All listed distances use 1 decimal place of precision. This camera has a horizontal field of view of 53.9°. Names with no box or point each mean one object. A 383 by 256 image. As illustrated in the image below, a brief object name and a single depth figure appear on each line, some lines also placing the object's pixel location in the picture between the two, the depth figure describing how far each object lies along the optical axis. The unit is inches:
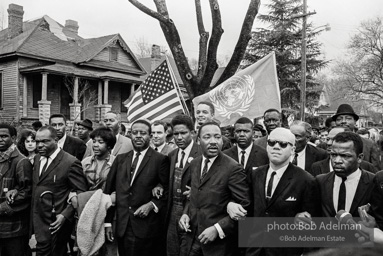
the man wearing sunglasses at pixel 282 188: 136.3
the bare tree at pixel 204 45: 372.8
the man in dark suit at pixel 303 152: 205.5
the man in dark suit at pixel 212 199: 147.2
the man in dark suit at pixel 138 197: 178.1
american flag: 288.7
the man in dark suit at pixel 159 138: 246.1
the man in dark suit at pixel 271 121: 229.9
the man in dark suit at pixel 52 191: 181.5
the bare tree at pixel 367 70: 1646.2
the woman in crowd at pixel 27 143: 263.1
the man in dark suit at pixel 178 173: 176.6
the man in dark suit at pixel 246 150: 189.3
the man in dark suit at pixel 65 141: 268.8
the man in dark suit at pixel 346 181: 129.7
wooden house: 912.9
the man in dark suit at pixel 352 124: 218.4
